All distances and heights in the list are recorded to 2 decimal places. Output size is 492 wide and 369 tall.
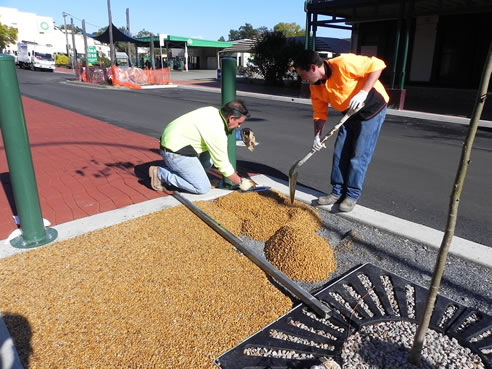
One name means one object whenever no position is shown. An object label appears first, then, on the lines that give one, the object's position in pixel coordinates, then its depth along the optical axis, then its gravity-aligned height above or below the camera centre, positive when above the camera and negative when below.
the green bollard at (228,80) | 3.95 -0.14
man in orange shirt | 3.30 -0.34
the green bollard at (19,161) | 2.63 -0.67
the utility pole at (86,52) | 23.34 +0.84
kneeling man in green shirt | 3.68 -0.80
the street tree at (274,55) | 20.80 +0.61
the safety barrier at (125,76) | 21.53 -0.57
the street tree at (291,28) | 65.69 +6.66
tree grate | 1.96 -1.42
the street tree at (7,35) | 47.66 +3.83
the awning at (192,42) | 40.12 +2.63
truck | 35.23 +0.83
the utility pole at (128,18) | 29.27 +3.55
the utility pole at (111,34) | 21.58 +1.79
